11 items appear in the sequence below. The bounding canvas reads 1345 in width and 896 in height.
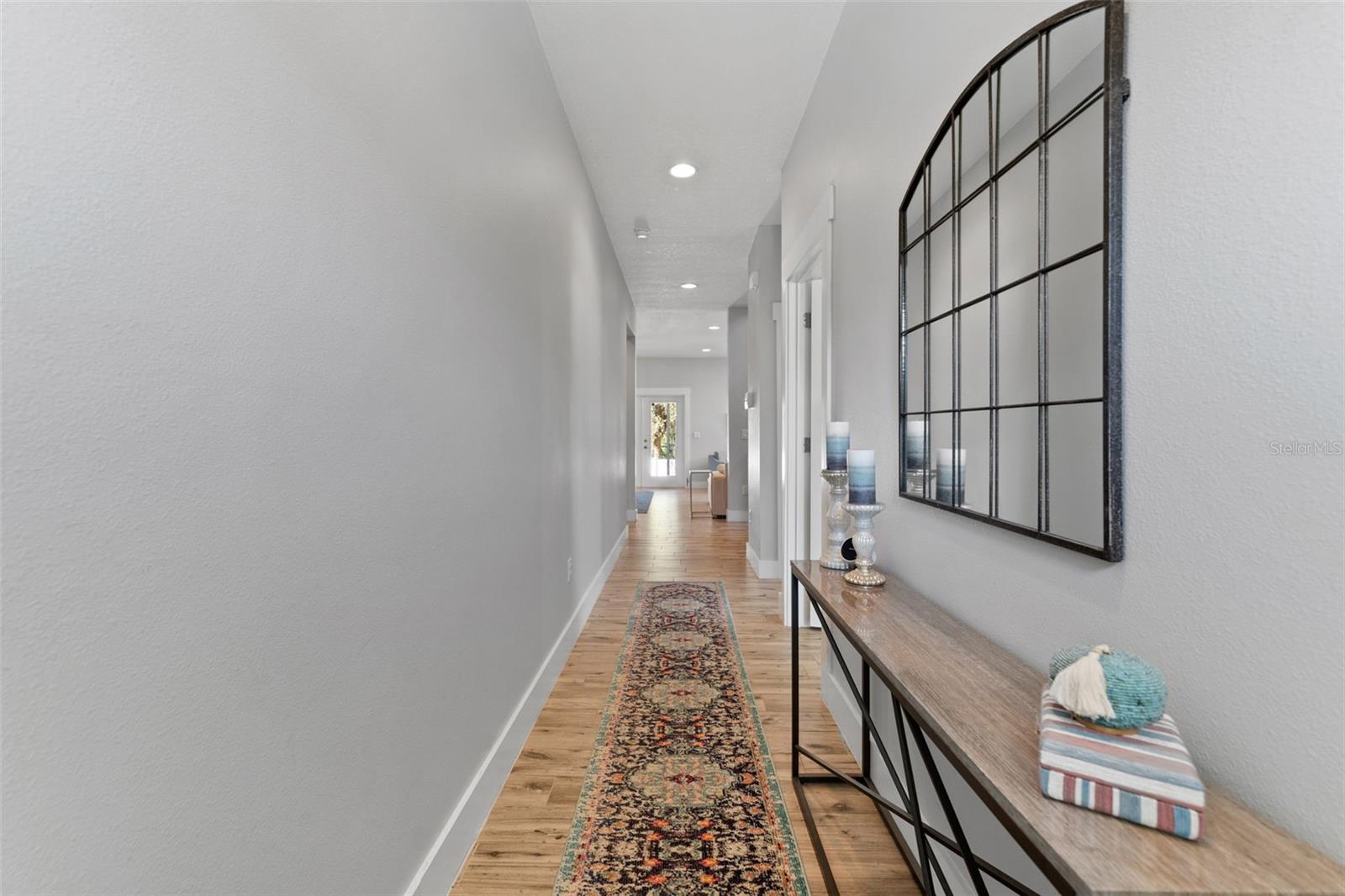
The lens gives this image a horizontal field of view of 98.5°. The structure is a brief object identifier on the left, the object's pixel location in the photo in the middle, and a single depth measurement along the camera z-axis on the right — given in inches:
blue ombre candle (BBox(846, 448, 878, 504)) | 63.2
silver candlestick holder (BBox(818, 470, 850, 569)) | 71.9
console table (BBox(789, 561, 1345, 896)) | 21.4
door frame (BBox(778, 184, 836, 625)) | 115.6
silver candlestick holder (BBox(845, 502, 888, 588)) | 62.8
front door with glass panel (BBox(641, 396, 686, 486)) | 465.1
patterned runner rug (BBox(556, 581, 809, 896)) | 56.3
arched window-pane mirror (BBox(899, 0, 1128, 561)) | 34.2
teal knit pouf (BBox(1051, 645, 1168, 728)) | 25.6
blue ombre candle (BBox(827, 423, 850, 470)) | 72.9
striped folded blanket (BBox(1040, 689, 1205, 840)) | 23.3
